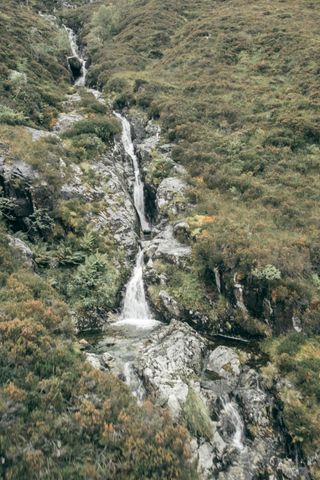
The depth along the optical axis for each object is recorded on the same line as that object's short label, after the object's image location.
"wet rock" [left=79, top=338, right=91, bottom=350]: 12.94
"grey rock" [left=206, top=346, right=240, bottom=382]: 11.66
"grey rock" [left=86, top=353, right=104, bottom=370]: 11.02
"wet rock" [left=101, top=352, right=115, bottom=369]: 11.45
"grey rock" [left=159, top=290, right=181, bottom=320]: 15.28
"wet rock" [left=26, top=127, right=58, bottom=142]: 22.87
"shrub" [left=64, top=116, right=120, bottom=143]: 26.42
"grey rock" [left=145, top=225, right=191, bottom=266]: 17.05
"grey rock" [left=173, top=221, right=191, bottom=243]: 18.25
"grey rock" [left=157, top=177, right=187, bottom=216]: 20.72
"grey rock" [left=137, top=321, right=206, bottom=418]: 10.41
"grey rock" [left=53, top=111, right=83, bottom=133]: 27.23
